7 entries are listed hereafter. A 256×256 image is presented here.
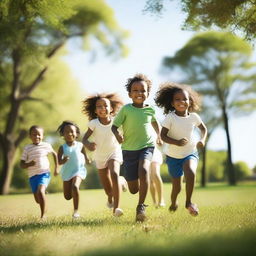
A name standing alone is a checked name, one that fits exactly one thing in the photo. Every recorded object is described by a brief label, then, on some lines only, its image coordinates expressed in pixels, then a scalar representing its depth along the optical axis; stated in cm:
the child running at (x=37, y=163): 748
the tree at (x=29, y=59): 2219
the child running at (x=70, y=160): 746
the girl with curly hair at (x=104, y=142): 688
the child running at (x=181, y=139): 621
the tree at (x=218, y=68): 2819
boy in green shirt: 622
